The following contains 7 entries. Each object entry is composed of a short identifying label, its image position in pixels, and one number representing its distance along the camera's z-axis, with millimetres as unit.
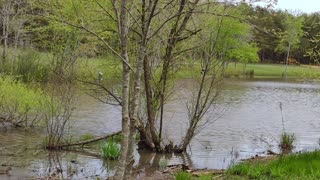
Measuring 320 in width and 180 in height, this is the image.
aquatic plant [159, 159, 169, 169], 10945
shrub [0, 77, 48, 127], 13633
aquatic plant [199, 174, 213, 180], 7788
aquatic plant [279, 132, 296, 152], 14222
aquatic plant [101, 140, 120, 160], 11281
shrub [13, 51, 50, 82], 24316
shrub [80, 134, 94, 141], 13164
